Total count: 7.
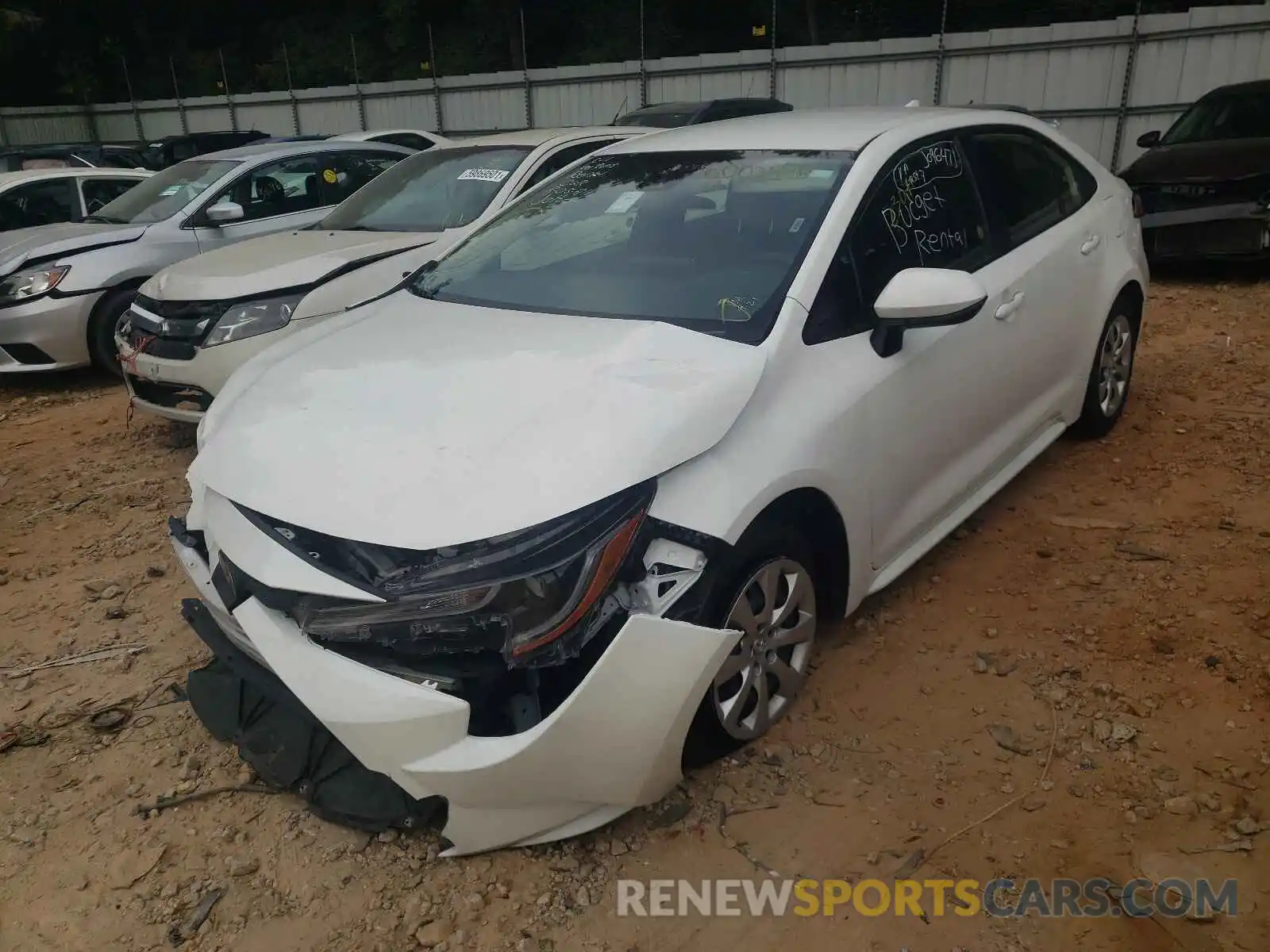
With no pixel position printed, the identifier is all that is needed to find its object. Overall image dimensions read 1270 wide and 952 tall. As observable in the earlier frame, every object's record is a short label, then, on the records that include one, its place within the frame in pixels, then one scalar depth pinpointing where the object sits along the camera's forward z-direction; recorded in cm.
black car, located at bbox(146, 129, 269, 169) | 1471
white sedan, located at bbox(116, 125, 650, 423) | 494
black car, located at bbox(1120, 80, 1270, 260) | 777
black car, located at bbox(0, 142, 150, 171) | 1212
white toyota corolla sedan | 213
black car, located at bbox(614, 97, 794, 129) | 1056
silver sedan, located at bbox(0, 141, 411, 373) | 660
